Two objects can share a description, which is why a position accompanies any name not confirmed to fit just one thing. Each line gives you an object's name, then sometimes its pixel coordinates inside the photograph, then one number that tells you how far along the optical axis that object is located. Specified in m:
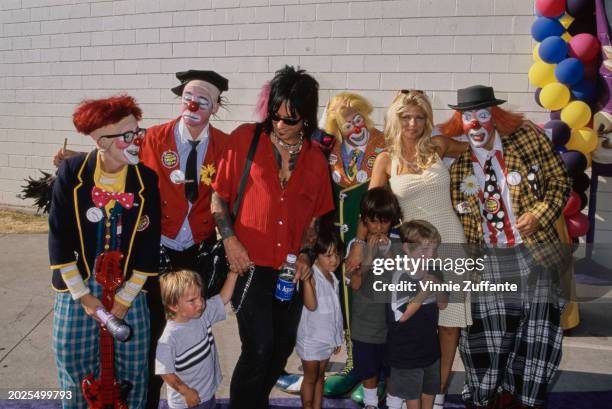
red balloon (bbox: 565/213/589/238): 5.09
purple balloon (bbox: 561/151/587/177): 4.82
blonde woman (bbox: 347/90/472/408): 3.16
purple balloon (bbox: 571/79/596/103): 4.87
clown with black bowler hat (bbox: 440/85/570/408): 3.19
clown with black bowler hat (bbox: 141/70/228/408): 3.10
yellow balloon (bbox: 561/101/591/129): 4.82
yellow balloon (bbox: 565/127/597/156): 4.84
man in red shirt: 2.88
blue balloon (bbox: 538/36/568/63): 4.82
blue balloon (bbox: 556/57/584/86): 4.73
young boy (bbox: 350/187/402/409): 3.07
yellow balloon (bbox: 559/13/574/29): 4.95
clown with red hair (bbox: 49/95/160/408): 2.70
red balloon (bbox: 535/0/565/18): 4.86
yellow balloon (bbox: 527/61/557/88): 4.99
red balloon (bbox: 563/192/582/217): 5.02
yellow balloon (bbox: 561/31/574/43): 4.96
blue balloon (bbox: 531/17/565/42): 4.95
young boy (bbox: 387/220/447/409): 3.02
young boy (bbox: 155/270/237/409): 2.74
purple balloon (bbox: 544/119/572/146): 4.78
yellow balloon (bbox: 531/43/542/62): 5.05
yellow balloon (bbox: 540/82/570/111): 4.88
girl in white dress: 3.06
